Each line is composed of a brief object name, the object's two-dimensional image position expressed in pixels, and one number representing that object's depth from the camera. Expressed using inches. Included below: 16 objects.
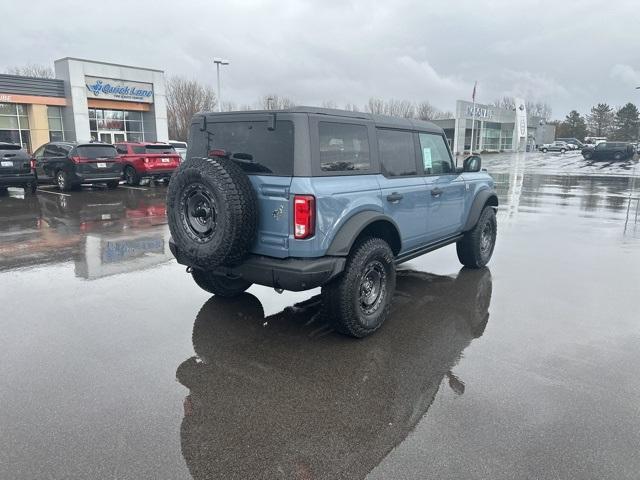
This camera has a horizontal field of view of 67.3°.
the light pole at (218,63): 1227.9
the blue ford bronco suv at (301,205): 157.0
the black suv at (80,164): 604.4
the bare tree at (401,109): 3398.4
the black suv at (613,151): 1531.7
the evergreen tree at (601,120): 3998.5
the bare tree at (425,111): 3617.1
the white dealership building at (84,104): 1134.4
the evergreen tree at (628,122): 3617.1
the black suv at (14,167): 545.6
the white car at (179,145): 1051.3
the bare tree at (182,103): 2338.8
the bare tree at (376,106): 3218.8
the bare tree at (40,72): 2529.5
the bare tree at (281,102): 2605.8
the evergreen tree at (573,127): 3909.9
